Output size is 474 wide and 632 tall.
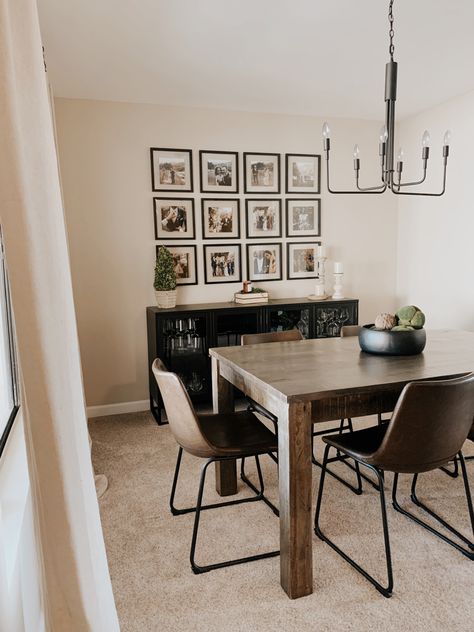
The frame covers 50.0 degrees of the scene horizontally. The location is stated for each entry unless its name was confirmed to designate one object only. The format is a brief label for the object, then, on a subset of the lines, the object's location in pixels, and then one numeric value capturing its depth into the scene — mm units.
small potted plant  4098
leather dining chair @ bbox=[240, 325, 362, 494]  2825
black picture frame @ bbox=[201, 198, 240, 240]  4398
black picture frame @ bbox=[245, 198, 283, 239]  4543
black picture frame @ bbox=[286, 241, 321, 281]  4711
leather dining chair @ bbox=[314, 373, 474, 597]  1853
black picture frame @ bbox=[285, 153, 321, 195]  4609
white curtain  1169
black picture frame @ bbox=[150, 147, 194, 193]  4205
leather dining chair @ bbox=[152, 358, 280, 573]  2094
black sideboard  4066
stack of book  4367
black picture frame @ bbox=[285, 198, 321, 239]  4660
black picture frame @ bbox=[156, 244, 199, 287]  4330
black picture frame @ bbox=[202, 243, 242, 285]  4449
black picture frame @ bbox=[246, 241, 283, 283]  4586
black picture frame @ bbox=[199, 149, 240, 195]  4340
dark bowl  2520
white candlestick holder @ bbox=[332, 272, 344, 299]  4641
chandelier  2273
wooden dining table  1916
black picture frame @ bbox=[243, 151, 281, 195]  4477
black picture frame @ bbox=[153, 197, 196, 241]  4254
